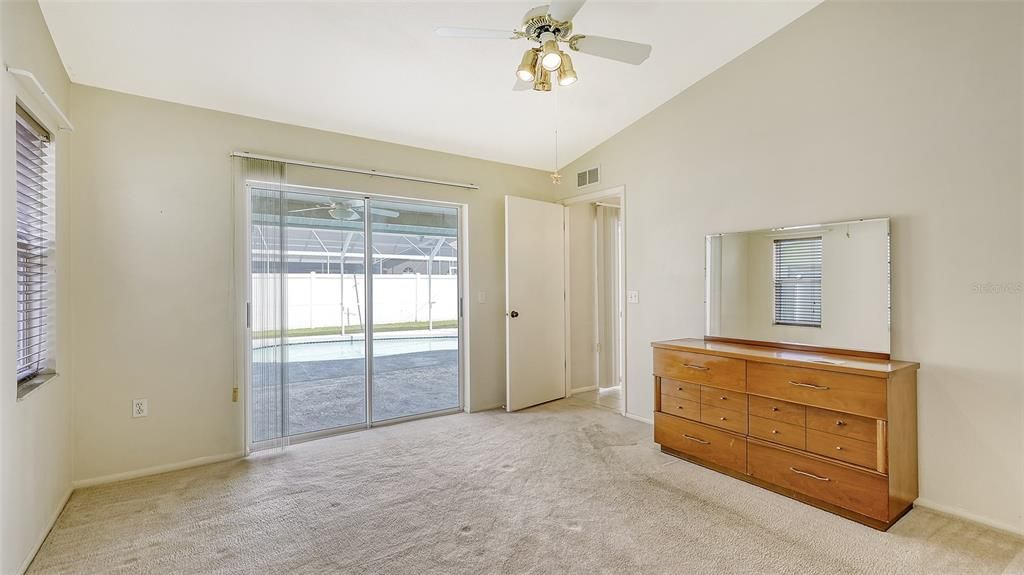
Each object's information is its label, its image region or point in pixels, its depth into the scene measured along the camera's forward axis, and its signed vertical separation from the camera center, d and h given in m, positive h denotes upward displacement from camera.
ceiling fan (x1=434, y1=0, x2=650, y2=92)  2.07 +1.19
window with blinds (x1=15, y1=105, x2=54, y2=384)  2.23 +0.26
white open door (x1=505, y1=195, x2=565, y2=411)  4.40 -0.13
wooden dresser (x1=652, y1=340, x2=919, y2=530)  2.29 -0.77
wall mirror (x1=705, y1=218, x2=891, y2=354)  2.67 +0.02
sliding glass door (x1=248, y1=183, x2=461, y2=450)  3.35 -0.17
